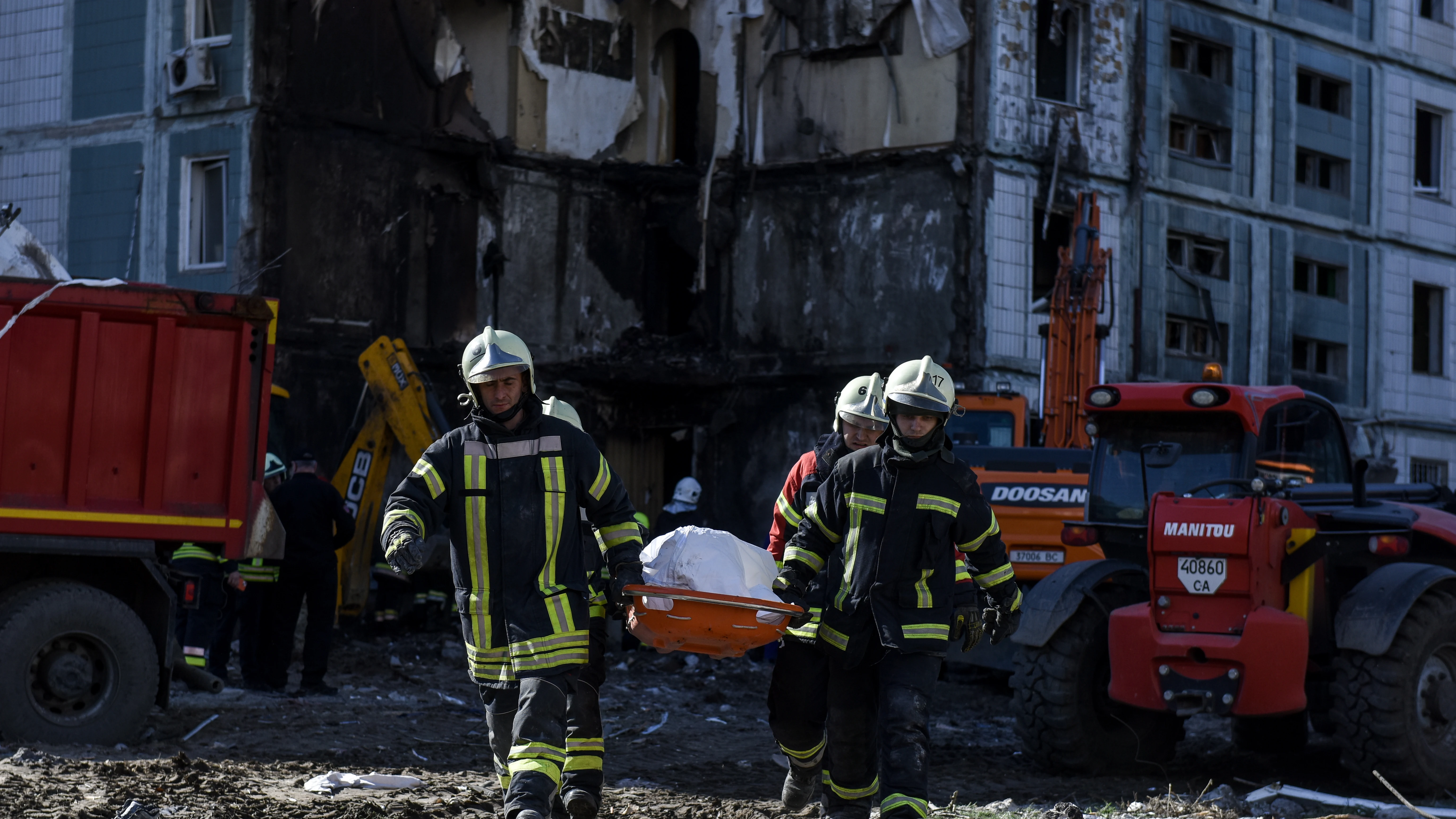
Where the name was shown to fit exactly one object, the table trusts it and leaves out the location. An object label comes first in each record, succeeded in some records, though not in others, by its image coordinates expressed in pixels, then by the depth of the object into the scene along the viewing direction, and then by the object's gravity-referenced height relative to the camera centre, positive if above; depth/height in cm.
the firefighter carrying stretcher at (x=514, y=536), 1345 +3
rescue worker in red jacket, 1483 -43
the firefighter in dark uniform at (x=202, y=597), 2623 -48
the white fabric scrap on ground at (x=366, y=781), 1753 -119
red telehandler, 1858 -16
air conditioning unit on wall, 4028 +519
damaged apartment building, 4134 +460
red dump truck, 2022 +31
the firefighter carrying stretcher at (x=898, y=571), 1404 -6
